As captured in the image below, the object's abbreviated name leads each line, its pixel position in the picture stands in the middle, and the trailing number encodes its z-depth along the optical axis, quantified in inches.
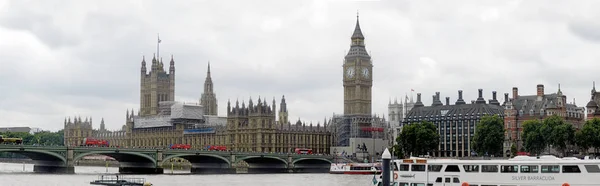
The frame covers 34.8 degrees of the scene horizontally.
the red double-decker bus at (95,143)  6001.5
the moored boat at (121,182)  3028.3
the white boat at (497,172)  2041.1
